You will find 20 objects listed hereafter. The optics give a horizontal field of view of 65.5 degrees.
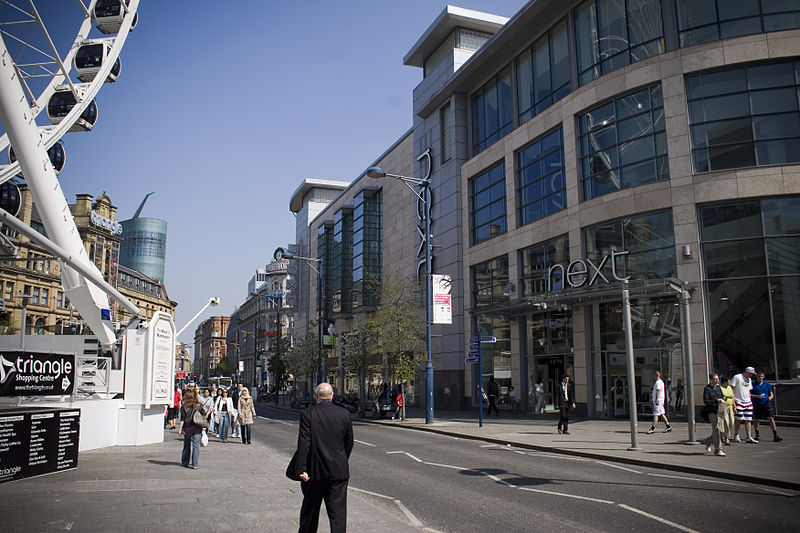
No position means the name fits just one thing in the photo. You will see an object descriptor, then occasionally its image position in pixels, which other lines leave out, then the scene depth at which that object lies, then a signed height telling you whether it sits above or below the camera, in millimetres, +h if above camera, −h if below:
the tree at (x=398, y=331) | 30444 +1371
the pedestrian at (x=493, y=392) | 31936 -1774
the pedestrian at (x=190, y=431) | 13336 -1495
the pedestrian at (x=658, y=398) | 18891 -1286
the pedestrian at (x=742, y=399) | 16078 -1136
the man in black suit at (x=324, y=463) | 6188 -1033
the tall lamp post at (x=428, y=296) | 24023 +2642
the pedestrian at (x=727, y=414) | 15516 -1524
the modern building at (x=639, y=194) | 21672 +6460
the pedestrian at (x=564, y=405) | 19766 -1522
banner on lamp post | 26562 +2497
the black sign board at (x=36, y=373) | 12844 -247
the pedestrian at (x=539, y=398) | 29141 -1908
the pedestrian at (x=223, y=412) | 21561 -1846
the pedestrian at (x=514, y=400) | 30859 -2109
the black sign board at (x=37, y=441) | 10859 -1459
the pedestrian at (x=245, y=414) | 19719 -1717
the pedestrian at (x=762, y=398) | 16484 -1158
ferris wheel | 19266 +9084
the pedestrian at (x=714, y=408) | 14086 -1290
